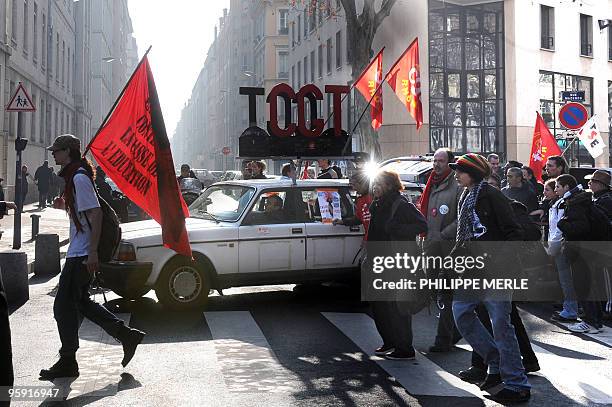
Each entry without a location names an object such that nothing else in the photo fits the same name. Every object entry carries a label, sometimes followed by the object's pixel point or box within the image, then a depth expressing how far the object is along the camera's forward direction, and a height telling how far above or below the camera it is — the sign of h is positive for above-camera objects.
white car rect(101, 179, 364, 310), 8.68 -0.37
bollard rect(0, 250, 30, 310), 9.41 -0.76
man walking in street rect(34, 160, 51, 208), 29.16 +1.34
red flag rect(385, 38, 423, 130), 12.91 +2.38
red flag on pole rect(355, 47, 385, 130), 13.11 +2.33
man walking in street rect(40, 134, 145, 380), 5.92 -0.32
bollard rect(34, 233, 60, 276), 11.91 -0.66
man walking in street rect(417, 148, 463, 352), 7.04 -0.02
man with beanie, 5.52 -0.60
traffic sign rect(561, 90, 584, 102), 15.98 +2.55
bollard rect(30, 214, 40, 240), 16.71 -0.20
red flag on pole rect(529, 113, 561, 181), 15.34 +1.37
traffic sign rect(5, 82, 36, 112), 14.95 +2.27
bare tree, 21.88 +5.30
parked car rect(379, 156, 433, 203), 15.88 +1.05
